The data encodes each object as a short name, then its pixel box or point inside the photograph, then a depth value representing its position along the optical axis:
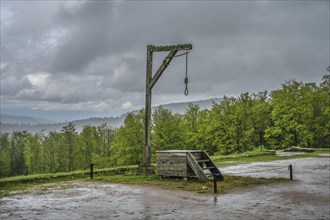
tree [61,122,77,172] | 57.77
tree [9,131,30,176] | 68.50
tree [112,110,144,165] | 43.34
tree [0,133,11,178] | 64.44
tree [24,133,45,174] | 65.81
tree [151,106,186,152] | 44.47
